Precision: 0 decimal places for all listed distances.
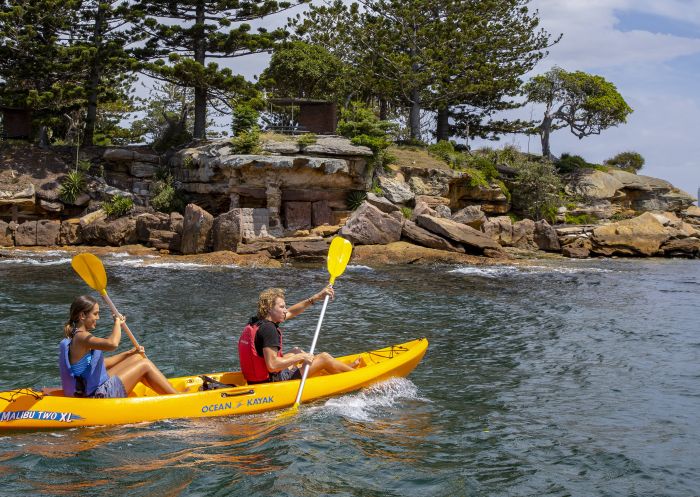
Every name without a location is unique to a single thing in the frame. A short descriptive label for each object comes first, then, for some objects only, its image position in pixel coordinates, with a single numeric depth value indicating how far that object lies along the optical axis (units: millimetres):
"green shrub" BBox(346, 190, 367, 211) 24469
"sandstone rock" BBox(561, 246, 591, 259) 24297
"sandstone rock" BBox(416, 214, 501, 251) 21750
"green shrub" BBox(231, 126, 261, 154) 23469
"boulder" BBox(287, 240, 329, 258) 20453
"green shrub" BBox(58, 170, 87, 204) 24469
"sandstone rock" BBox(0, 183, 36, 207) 23744
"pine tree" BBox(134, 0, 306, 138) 25688
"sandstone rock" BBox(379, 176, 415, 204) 25828
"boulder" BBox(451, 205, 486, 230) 24547
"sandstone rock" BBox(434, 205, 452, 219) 24906
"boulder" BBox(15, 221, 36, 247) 22531
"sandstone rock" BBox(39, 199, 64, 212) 24250
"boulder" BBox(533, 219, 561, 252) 25031
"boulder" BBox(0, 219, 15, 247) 22422
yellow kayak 6102
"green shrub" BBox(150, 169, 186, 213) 24594
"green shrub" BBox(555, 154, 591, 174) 34156
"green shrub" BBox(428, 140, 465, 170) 29484
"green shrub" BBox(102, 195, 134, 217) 23734
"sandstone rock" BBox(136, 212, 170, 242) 22594
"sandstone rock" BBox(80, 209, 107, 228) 23297
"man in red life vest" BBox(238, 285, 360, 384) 6742
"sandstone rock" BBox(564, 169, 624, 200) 32312
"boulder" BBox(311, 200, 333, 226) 24203
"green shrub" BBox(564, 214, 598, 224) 29625
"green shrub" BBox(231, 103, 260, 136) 24797
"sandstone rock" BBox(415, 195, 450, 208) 26203
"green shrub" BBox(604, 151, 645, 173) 37938
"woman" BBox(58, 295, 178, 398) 5805
